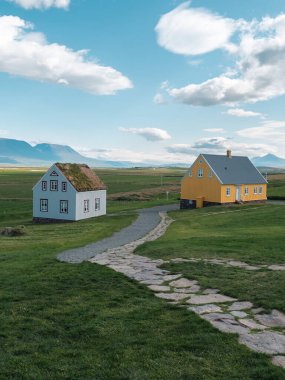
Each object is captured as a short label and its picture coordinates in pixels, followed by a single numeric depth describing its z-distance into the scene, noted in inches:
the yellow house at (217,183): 2210.9
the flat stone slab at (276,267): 584.9
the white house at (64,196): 1990.7
